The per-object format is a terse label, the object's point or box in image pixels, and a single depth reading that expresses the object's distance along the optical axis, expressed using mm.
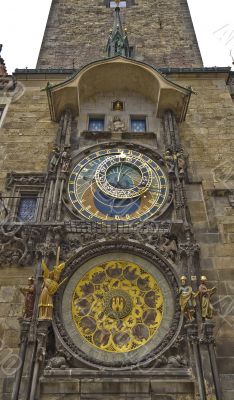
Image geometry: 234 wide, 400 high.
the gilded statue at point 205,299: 7723
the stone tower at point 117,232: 7488
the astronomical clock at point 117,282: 7953
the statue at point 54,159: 10568
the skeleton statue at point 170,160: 10453
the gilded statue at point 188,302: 7789
